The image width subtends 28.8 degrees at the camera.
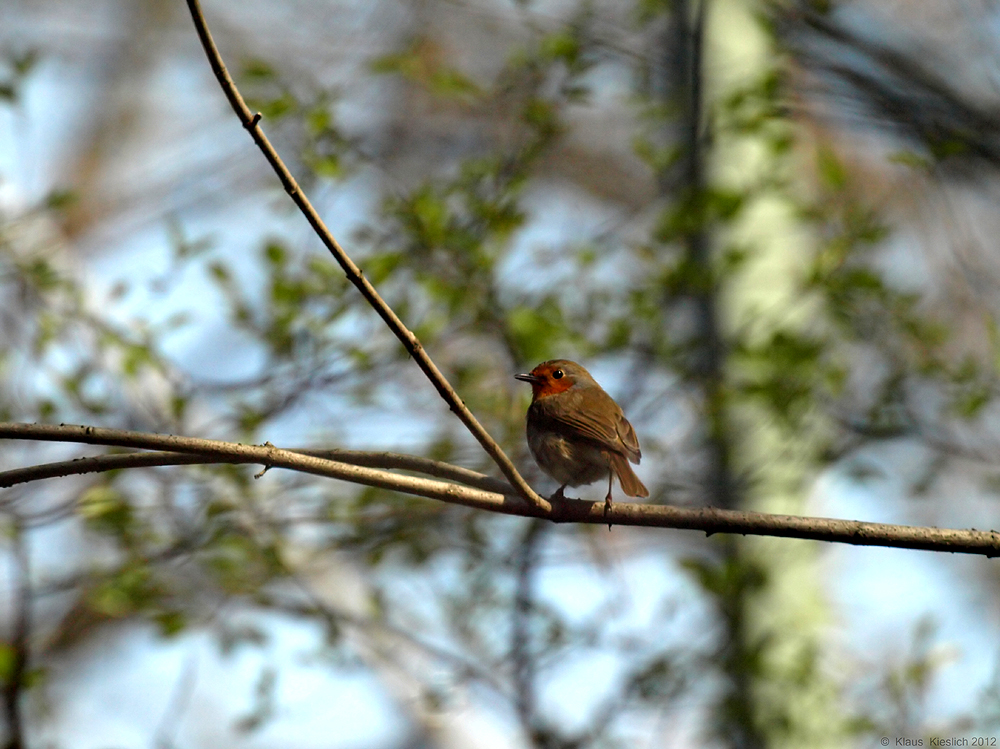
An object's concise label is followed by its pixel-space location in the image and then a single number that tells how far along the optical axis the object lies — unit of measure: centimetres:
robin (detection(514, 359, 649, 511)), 760
